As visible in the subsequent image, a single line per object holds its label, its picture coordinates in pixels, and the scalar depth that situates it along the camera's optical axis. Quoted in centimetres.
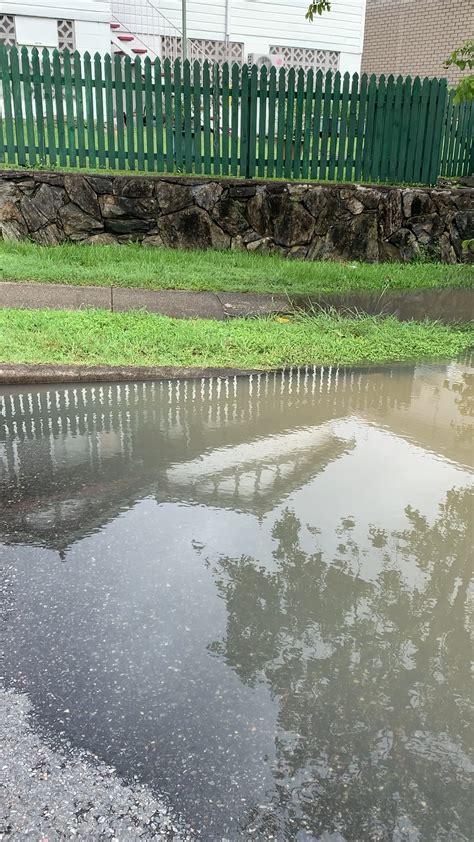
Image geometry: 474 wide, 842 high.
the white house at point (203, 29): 1562
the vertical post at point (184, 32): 1546
